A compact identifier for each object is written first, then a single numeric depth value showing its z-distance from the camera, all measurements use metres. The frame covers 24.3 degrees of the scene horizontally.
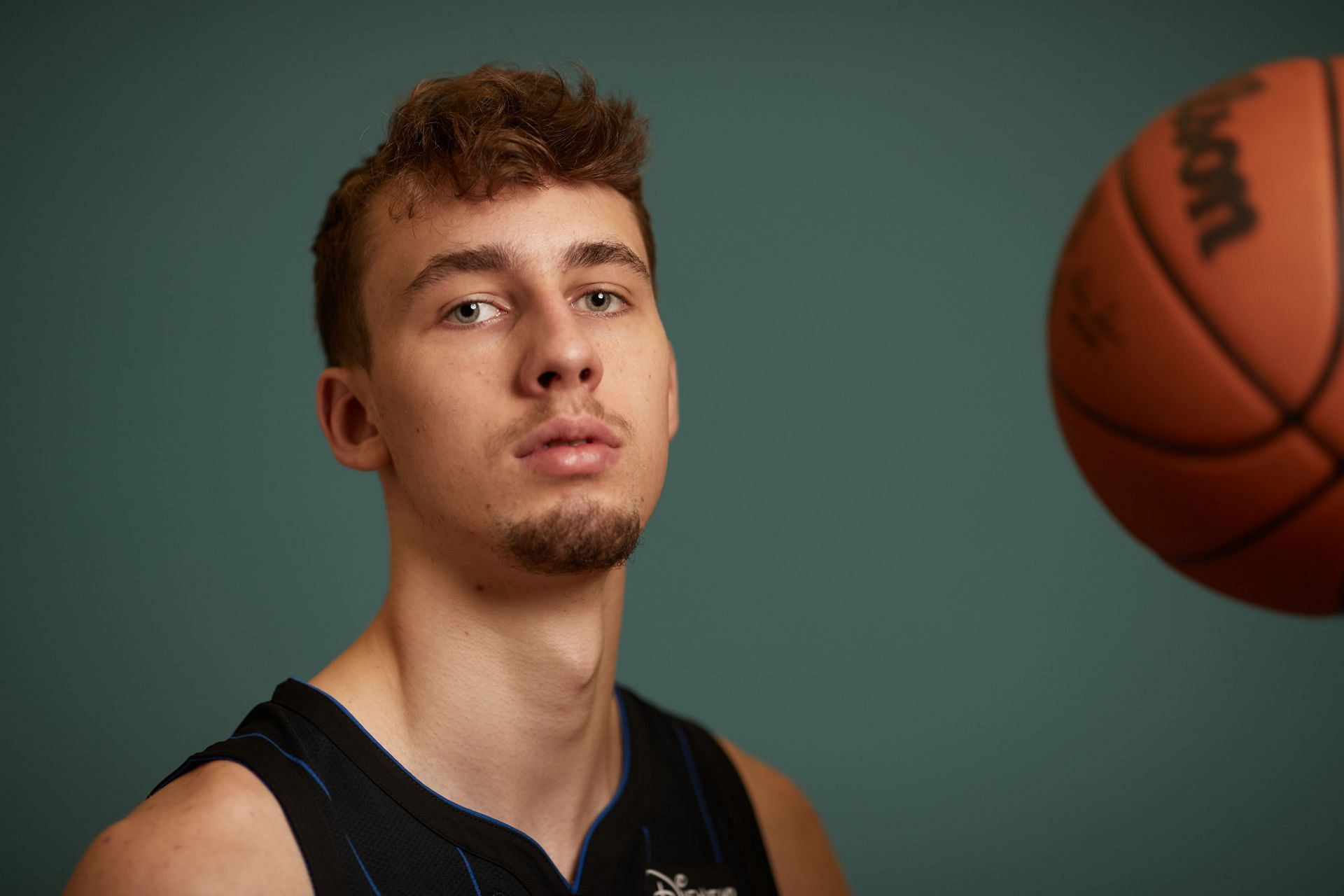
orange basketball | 1.45
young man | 1.65
